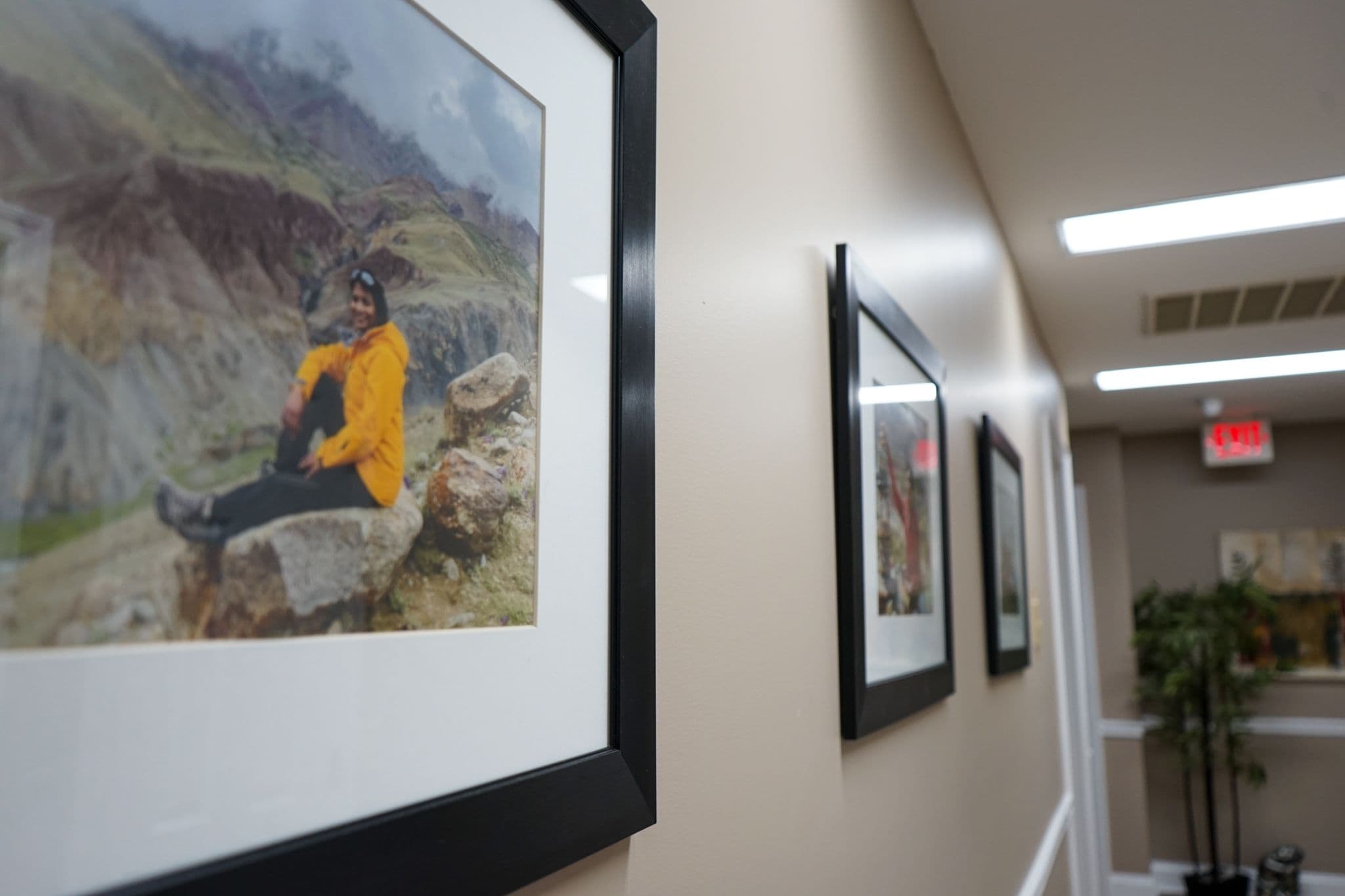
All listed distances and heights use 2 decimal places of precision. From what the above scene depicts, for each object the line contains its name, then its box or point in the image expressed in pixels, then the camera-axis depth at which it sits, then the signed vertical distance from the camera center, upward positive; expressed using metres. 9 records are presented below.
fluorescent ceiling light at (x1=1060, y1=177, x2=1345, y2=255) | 2.79 +1.06
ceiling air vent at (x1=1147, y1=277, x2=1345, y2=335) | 3.49 +0.99
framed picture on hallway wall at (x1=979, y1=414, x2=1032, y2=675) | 2.25 +0.06
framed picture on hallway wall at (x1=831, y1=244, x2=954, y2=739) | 1.17 +0.09
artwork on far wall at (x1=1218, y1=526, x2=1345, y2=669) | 5.87 -0.08
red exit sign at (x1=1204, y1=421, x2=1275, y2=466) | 5.96 +0.79
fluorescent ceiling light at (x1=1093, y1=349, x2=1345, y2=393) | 4.49 +0.96
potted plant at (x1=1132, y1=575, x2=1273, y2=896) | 5.57 -0.63
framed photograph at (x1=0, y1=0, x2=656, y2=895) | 0.32 +0.05
